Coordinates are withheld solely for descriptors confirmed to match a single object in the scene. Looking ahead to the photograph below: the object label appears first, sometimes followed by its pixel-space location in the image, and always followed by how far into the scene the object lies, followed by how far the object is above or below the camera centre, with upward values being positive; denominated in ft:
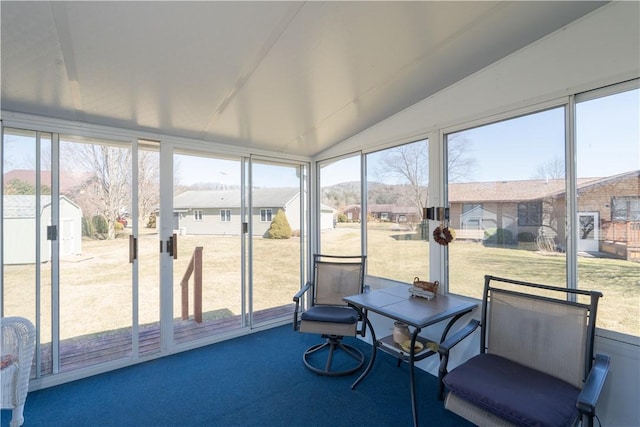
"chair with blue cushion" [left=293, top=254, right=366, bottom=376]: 8.53 -3.29
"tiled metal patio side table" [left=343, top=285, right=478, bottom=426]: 6.35 -2.45
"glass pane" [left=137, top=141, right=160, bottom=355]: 9.46 -0.94
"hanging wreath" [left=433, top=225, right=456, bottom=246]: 8.09 -0.65
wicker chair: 5.85 -3.22
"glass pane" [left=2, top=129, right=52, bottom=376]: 7.41 -0.39
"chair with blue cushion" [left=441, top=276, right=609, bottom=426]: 4.50 -3.01
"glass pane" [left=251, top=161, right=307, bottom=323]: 11.94 -1.06
